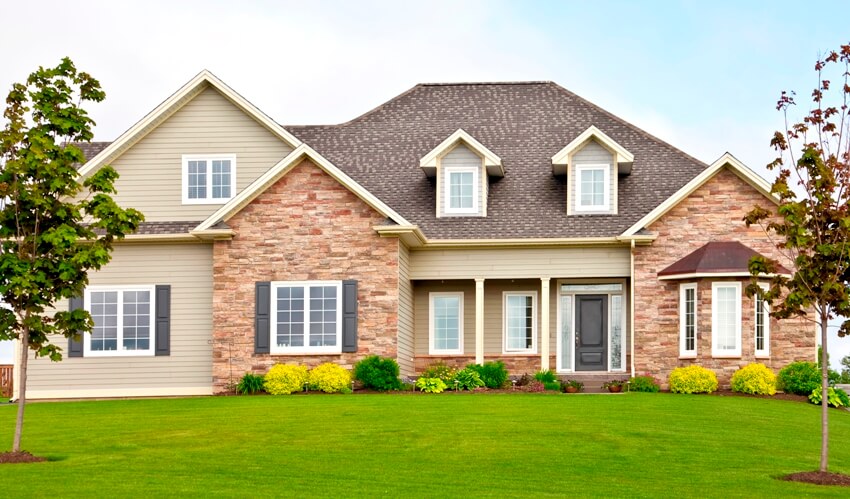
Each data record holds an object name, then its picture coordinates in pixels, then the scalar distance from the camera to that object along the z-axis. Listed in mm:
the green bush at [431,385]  27328
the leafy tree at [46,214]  18359
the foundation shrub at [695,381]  27703
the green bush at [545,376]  28812
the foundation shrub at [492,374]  28266
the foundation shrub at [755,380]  27375
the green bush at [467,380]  27828
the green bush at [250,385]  28000
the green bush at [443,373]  27969
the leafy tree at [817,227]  16625
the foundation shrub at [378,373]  27453
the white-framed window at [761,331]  28406
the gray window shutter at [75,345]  29672
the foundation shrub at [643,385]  28500
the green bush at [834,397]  26708
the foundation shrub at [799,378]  27359
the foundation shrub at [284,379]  27562
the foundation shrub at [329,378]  27375
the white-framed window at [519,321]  31620
